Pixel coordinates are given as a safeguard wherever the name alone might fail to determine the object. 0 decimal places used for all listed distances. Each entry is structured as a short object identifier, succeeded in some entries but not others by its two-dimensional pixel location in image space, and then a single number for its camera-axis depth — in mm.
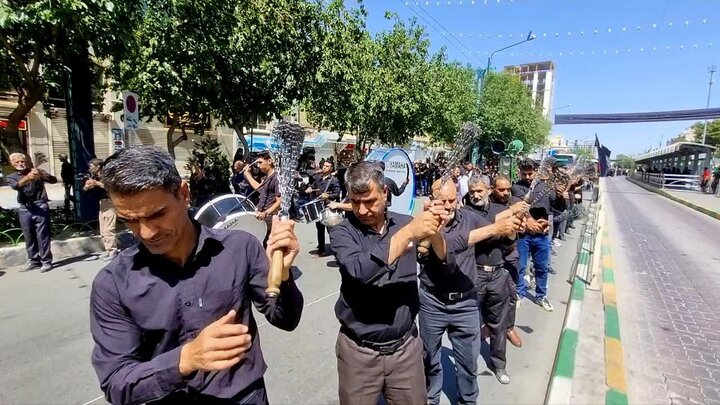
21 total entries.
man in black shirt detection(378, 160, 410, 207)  6556
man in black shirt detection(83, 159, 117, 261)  6816
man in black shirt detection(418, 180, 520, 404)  2949
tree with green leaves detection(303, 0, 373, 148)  11672
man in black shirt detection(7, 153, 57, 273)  6016
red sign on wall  17359
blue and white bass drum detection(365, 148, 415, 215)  8609
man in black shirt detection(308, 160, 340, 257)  7400
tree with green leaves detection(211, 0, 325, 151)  10320
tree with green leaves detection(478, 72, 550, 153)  27578
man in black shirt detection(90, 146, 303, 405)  1286
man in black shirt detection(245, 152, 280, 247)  5554
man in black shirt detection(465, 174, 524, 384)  3711
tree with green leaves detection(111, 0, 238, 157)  8602
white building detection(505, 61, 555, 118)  119250
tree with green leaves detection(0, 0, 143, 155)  5457
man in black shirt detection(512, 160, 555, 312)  5449
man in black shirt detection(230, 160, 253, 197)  8862
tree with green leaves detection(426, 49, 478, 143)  18391
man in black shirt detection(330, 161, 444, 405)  2287
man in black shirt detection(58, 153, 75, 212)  10046
